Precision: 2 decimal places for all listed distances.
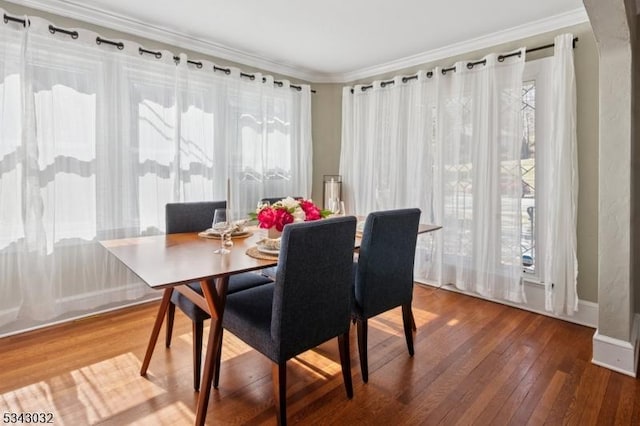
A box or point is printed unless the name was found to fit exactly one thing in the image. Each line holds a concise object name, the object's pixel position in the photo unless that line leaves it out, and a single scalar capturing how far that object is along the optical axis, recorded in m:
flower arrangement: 2.00
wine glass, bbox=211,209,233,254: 1.96
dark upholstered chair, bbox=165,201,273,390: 1.96
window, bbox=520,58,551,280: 2.98
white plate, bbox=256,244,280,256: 1.86
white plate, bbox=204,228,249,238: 2.34
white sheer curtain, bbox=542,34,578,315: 2.75
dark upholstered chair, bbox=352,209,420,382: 2.04
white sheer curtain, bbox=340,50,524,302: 3.12
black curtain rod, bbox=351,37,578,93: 2.91
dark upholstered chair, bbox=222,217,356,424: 1.57
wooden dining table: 1.47
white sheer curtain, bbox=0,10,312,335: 2.53
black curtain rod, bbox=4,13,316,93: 2.48
